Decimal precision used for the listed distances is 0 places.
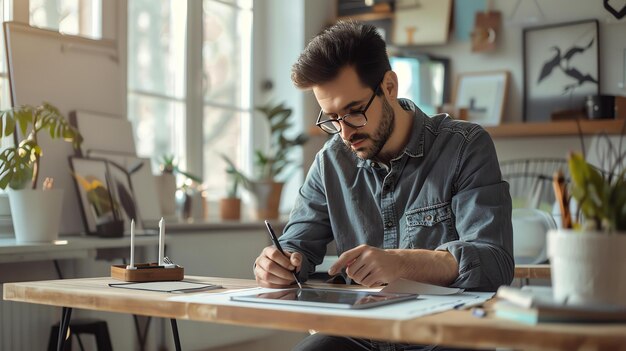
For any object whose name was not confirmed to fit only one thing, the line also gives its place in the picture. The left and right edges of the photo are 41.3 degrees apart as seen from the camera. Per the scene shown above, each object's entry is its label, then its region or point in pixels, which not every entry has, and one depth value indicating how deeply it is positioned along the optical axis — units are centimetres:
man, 188
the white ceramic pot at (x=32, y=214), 271
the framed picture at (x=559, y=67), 421
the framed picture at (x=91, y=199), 307
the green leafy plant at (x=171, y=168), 369
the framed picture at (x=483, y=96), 439
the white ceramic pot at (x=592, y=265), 126
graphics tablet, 142
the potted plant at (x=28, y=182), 268
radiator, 273
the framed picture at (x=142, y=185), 331
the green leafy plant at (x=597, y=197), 127
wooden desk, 111
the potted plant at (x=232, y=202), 412
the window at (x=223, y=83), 432
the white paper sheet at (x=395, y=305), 133
